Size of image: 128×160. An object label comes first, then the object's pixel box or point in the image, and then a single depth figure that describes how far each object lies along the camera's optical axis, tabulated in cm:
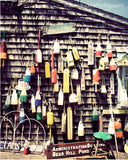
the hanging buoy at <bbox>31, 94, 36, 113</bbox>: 399
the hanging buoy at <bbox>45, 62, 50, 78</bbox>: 406
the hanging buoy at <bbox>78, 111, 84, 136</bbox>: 396
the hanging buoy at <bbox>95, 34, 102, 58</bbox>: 414
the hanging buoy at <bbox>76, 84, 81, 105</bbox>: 410
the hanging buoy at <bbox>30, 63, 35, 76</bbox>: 406
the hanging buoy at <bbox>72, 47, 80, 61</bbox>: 410
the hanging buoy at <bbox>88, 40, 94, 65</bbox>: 419
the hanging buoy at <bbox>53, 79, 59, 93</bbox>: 409
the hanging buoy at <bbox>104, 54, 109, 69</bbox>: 422
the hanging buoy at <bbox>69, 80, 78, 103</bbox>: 394
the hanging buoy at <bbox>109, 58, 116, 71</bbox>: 410
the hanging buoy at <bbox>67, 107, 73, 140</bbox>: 400
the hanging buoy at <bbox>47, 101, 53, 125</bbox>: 391
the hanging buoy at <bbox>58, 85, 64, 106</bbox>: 399
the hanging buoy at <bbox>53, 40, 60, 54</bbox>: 413
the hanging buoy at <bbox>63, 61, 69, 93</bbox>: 404
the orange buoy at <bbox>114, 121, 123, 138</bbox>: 390
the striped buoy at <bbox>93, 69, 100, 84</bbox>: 409
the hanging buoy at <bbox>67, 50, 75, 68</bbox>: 405
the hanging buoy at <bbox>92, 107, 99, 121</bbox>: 402
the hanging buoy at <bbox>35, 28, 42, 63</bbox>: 407
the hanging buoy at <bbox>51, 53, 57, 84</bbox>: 402
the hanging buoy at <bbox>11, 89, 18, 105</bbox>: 400
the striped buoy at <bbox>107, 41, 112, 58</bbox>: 416
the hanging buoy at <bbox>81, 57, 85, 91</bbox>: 414
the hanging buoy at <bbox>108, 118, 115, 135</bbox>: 392
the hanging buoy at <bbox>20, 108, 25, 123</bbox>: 397
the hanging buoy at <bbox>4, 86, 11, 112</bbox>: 399
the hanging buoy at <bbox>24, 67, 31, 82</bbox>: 400
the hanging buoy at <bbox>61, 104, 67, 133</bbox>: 397
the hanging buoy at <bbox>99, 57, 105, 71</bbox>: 416
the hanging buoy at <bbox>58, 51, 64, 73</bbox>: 413
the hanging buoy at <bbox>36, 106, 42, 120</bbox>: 397
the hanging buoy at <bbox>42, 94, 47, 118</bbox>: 399
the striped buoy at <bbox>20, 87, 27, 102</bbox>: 397
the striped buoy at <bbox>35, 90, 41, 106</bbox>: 398
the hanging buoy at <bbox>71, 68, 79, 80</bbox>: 408
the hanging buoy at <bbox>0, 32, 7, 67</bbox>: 399
